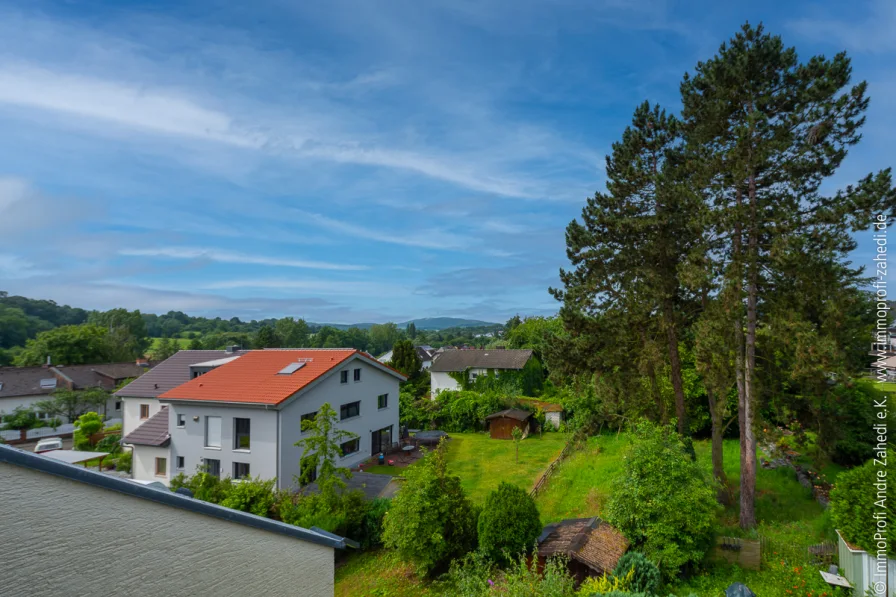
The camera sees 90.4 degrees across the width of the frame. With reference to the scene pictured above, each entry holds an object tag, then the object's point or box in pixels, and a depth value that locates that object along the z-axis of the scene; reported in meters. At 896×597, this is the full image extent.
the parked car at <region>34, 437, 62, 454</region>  28.86
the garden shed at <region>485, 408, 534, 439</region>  35.06
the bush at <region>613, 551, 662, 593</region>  11.07
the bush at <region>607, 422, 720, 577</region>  11.74
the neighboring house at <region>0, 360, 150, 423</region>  42.28
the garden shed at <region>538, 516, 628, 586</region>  12.12
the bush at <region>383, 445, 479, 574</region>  13.33
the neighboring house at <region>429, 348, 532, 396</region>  47.00
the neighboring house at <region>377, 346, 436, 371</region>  92.34
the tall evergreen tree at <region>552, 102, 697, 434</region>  17.50
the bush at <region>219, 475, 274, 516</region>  16.02
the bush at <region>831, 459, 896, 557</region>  10.06
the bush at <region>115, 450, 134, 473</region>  25.14
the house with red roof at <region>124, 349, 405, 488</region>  21.00
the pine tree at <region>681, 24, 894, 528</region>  13.11
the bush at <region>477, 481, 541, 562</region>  13.20
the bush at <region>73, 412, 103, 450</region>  33.03
